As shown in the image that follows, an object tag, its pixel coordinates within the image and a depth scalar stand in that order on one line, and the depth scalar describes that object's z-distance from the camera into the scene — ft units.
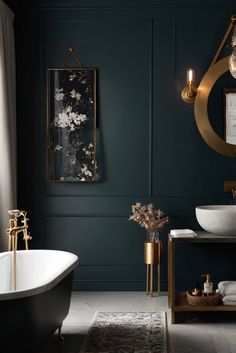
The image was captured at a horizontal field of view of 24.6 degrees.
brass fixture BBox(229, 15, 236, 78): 11.34
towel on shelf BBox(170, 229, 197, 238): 13.50
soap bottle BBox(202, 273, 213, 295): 13.42
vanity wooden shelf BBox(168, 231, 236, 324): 13.16
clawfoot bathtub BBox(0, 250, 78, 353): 9.42
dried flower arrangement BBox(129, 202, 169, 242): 15.64
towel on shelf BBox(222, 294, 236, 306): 13.32
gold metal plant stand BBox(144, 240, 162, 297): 15.66
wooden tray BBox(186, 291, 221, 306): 13.21
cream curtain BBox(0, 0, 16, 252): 15.02
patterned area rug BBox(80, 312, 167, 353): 11.30
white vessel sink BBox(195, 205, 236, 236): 13.47
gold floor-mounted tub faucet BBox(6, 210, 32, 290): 12.07
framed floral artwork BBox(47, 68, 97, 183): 16.46
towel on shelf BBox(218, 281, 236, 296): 13.46
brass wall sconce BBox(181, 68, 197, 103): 15.85
